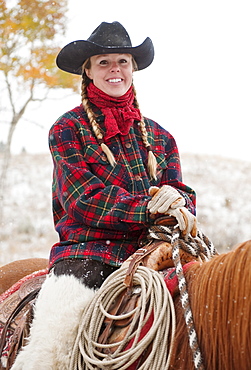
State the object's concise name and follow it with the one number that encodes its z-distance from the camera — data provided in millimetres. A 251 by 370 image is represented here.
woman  4445
